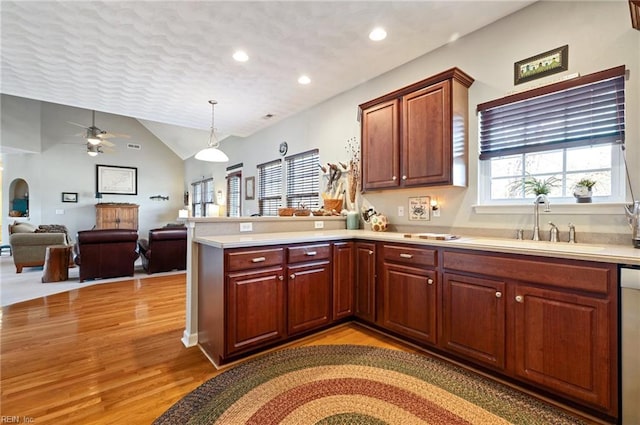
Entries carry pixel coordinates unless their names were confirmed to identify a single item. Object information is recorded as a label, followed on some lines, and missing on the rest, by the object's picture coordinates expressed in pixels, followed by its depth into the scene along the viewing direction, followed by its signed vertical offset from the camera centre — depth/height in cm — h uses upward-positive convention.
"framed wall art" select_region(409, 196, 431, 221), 310 +4
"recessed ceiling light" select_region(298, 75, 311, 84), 368 +175
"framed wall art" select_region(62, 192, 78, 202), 846 +48
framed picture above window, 223 +120
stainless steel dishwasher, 147 -68
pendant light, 440 +90
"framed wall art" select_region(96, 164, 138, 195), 905 +107
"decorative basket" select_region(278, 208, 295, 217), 387 +0
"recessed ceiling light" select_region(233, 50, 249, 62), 308 +173
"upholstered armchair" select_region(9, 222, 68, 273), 561 -66
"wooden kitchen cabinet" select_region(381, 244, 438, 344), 236 -71
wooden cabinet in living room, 871 -11
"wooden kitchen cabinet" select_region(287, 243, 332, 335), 253 -70
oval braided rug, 163 -118
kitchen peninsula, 163 -66
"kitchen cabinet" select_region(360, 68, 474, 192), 261 +78
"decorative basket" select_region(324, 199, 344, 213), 398 +10
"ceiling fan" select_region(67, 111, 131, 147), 599 +162
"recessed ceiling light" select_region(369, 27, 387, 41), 272 +174
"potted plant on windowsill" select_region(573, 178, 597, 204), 207 +16
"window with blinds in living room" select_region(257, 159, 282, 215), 553 +51
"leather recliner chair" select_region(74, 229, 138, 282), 489 -72
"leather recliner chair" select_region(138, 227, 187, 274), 545 -74
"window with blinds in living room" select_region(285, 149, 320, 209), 467 +56
